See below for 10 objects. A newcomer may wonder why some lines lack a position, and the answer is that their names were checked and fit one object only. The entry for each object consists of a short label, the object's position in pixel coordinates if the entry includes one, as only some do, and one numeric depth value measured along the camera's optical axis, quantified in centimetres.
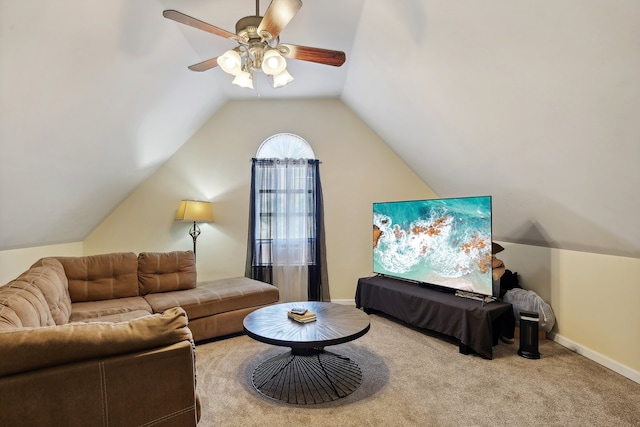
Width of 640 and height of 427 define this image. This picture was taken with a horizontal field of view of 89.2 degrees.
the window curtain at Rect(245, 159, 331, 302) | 454
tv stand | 285
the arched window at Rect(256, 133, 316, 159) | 476
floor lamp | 411
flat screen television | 307
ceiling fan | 179
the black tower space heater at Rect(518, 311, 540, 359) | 285
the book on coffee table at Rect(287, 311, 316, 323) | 255
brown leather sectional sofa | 109
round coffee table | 223
